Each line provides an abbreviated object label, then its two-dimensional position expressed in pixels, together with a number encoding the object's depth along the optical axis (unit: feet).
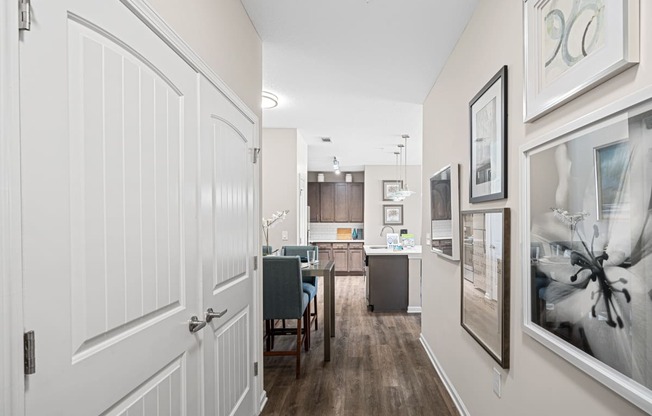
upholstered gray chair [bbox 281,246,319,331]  12.83
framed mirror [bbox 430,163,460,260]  8.16
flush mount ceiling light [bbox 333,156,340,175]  23.36
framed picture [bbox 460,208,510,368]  5.39
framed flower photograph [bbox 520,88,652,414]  2.78
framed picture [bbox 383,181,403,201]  26.96
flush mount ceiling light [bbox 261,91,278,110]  11.58
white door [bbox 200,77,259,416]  5.13
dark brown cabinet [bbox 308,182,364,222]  28.84
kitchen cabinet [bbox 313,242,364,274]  27.61
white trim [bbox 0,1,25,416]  2.16
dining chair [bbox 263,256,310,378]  9.59
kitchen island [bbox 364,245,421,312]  16.55
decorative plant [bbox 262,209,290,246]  12.87
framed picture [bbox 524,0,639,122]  2.97
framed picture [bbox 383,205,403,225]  27.04
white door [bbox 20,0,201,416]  2.43
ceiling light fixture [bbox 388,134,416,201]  19.86
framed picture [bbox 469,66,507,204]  5.51
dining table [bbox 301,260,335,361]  10.49
